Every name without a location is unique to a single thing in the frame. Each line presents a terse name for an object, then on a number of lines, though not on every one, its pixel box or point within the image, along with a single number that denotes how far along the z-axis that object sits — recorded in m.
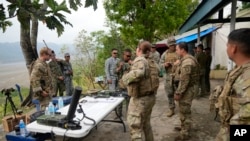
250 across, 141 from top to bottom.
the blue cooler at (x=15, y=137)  2.87
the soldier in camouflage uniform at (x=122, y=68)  5.52
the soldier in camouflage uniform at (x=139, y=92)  3.09
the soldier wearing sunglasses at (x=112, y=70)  5.79
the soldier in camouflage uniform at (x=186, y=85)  3.78
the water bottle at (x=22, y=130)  3.01
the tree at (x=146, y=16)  11.64
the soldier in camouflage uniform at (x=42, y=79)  4.36
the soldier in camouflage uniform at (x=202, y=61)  7.10
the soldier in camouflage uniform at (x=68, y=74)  6.86
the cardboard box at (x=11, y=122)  4.22
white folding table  2.62
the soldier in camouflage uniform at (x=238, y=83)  1.47
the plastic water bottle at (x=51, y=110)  3.12
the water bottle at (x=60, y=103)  3.93
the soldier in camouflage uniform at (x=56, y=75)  6.22
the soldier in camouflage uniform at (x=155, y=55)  6.33
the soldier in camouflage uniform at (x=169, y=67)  5.39
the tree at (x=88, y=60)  11.61
